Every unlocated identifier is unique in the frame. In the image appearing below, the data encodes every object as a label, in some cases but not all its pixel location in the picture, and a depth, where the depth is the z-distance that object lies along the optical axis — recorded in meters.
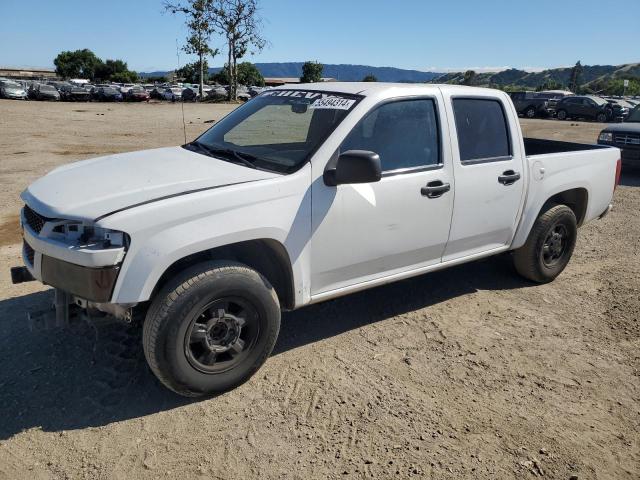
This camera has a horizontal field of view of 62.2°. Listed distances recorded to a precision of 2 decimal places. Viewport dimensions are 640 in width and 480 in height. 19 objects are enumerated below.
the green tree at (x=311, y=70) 76.76
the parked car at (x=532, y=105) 35.03
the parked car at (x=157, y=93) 51.04
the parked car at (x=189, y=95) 50.25
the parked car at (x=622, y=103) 32.70
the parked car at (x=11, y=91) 40.16
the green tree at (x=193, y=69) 48.91
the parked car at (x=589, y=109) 31.98
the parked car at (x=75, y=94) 42.98
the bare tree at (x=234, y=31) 45.62
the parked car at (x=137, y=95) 45.28
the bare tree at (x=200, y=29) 45.09
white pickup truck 2.83
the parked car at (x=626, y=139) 11.59
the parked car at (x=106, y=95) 44.59
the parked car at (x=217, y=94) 49.47
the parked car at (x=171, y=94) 47.88
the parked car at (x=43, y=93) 42.34
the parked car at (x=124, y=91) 46.19
